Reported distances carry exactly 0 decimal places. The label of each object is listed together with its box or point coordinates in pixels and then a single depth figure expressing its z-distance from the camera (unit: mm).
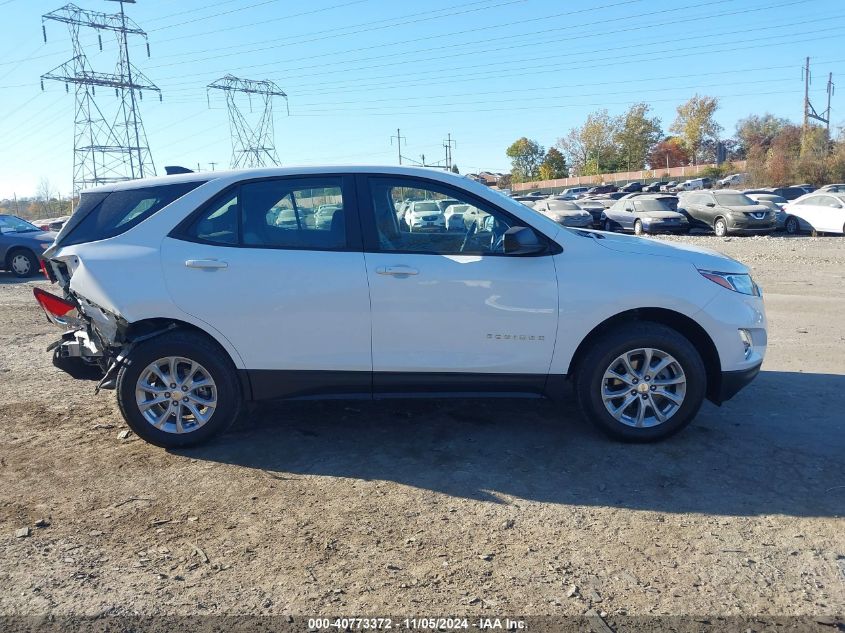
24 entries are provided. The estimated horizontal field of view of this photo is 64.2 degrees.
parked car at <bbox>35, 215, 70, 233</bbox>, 24734
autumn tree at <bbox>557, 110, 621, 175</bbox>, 94125
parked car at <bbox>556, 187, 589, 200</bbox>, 51797
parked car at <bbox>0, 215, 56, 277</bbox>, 15406
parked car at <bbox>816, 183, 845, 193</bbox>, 33603
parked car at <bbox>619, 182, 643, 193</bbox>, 58094
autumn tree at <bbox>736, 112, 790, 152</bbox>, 84588
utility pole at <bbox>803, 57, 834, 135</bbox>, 59778
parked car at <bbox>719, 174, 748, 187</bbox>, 56869
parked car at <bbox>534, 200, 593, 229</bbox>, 27469
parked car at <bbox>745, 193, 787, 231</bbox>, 23406
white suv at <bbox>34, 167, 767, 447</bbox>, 4367
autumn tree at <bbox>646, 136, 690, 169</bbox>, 96900
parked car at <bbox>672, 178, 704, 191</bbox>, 58406
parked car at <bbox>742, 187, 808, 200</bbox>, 35500
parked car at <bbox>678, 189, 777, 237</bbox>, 22766
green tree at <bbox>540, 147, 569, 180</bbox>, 100562
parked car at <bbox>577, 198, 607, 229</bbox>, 28781
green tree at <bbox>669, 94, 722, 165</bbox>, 90812
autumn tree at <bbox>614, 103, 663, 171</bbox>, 91875
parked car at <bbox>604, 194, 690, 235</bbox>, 24469
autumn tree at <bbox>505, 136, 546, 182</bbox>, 104375
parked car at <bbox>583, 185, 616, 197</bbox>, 56219
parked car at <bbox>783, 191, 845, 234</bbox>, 21734
